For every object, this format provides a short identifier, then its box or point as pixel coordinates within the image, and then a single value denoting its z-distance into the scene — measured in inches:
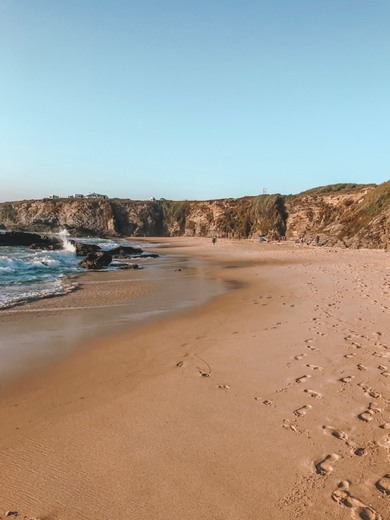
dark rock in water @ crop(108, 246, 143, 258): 1384.1
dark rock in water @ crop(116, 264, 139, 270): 1016.2
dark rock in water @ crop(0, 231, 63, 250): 1659.4
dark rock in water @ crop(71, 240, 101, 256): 1312.9
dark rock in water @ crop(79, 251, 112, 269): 996.4
